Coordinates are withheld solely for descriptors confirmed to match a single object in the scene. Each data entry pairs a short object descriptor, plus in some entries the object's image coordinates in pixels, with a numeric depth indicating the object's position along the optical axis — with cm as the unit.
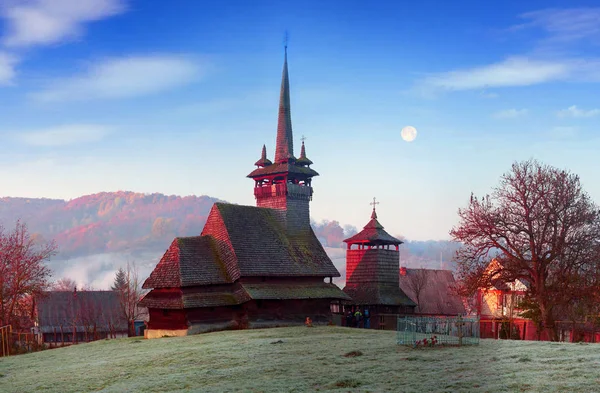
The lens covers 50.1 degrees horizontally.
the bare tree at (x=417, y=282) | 6869
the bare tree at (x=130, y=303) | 5952
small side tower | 5500
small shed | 6931
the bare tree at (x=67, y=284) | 14150
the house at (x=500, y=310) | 4339
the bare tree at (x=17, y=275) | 5350
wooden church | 4312
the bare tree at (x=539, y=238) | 3859
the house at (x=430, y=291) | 6894
